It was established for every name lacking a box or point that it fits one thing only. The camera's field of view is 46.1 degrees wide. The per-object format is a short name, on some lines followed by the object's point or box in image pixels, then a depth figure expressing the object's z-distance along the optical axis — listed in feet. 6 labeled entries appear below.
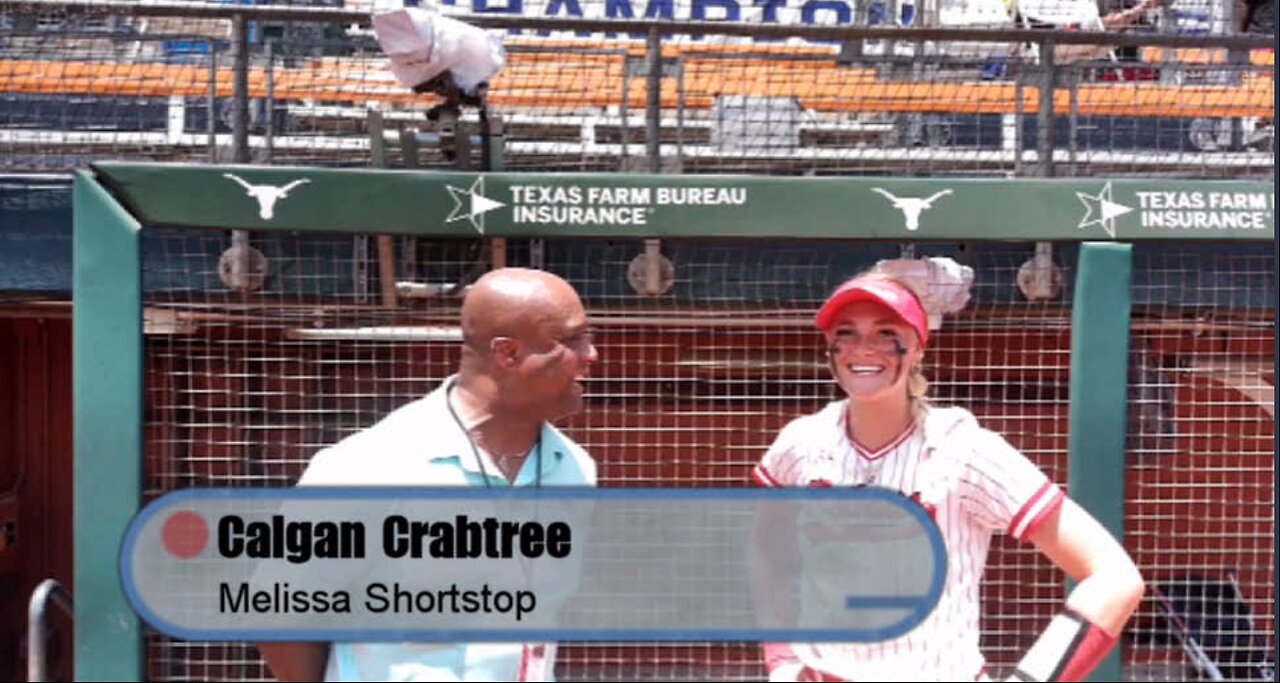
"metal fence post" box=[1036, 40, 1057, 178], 16.88
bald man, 10.34
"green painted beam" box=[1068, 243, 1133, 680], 11.21
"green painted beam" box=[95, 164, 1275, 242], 10.80
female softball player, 10.68
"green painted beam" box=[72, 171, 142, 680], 10.63
